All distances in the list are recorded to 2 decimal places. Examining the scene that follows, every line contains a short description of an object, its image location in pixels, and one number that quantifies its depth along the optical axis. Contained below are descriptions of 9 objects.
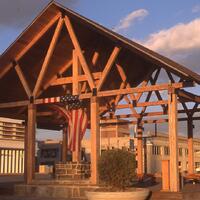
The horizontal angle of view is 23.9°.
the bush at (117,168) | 17.05
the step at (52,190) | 20.25
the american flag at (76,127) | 22.39
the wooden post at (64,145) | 32.49
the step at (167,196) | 17.94
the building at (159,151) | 79.69
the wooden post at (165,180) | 18.97
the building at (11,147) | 66.38
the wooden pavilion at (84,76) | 20.03
